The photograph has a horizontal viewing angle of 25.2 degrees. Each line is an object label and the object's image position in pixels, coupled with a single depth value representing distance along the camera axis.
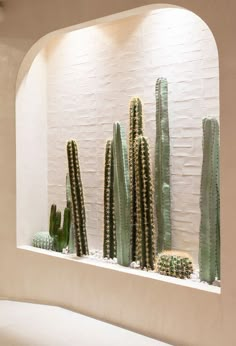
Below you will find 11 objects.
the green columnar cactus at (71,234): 3.75
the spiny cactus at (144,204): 3.28
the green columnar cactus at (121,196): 3.35
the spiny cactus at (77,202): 3.61
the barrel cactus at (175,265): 3.04
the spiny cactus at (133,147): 3.38
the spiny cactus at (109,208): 3.51
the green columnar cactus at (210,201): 2.88
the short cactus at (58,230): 3.74
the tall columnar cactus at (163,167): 3.31
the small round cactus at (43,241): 3.91
